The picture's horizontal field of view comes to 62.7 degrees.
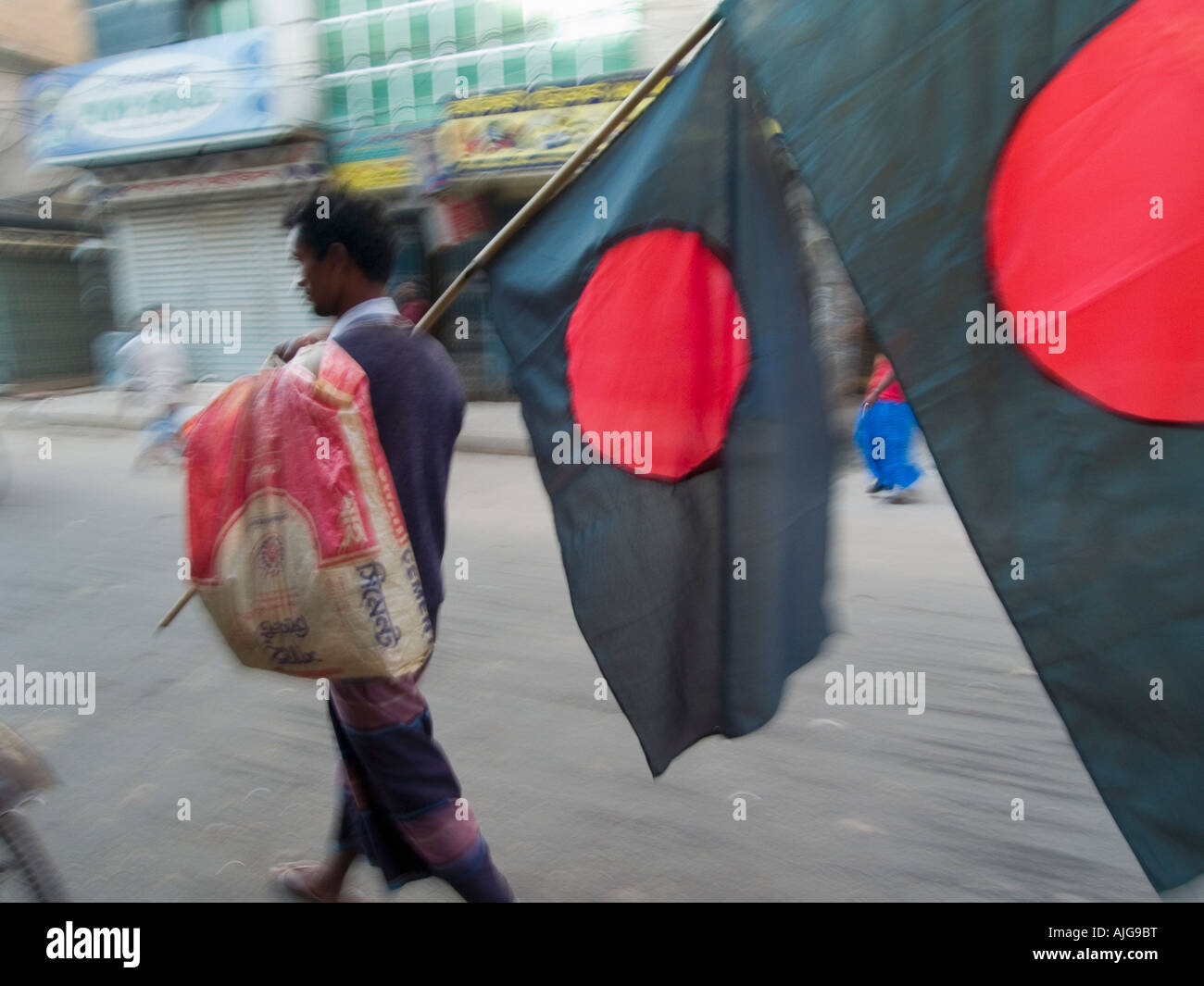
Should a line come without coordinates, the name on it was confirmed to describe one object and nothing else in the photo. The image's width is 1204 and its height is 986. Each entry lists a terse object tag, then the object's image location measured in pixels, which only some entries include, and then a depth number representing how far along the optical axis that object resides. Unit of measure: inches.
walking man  83.5
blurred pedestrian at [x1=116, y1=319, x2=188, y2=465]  393.1
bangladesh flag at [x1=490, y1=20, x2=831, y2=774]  75.7
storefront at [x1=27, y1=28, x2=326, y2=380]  559.8
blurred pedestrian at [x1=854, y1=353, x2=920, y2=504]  281.0
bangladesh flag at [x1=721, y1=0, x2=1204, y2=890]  58.6
